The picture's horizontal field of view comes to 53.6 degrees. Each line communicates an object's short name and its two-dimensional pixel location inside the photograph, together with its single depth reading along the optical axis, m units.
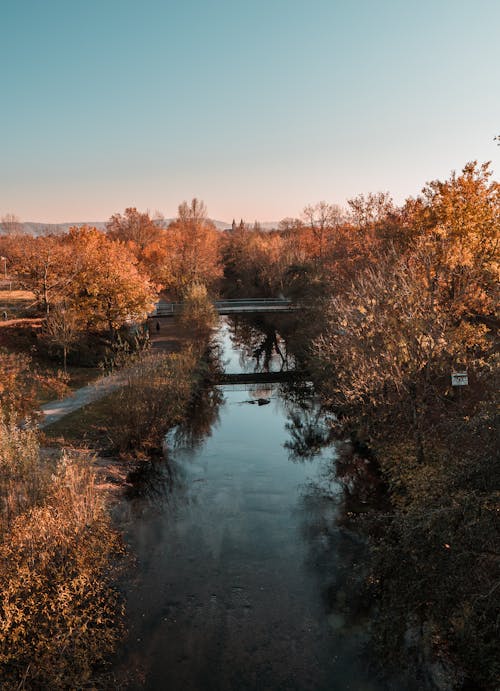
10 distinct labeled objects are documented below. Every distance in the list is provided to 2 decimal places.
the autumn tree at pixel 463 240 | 20.02
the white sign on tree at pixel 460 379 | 15.30
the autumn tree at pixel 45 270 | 35.25
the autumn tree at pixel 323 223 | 62.78
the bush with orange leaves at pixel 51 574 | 9.77
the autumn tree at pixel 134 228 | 67.50
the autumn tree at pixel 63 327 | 30.97
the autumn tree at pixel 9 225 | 102.49
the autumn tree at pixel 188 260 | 56.55
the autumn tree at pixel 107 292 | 34.53
